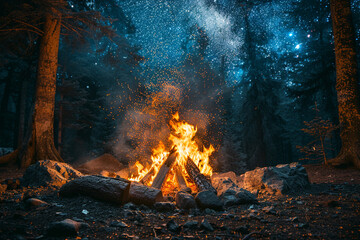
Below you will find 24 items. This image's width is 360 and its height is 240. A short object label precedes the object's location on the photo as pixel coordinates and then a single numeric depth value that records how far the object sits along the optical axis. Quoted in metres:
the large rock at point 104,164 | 10.63
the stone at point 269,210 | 3.18
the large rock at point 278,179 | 4.64
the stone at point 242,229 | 2.48
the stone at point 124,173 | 7.11
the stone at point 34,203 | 2.95
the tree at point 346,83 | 6.32
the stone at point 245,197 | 3.96
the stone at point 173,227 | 2.54
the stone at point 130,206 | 3.53
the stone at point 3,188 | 3.86
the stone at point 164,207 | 3.67
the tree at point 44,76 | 5.96
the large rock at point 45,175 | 4.40
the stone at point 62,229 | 2.11
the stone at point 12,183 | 4.14
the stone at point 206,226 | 2.56
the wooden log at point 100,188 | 3.45
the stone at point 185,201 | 3.77
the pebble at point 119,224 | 2.60
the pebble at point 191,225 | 2.65
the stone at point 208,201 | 3.69
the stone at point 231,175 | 6.60
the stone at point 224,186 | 4.38
